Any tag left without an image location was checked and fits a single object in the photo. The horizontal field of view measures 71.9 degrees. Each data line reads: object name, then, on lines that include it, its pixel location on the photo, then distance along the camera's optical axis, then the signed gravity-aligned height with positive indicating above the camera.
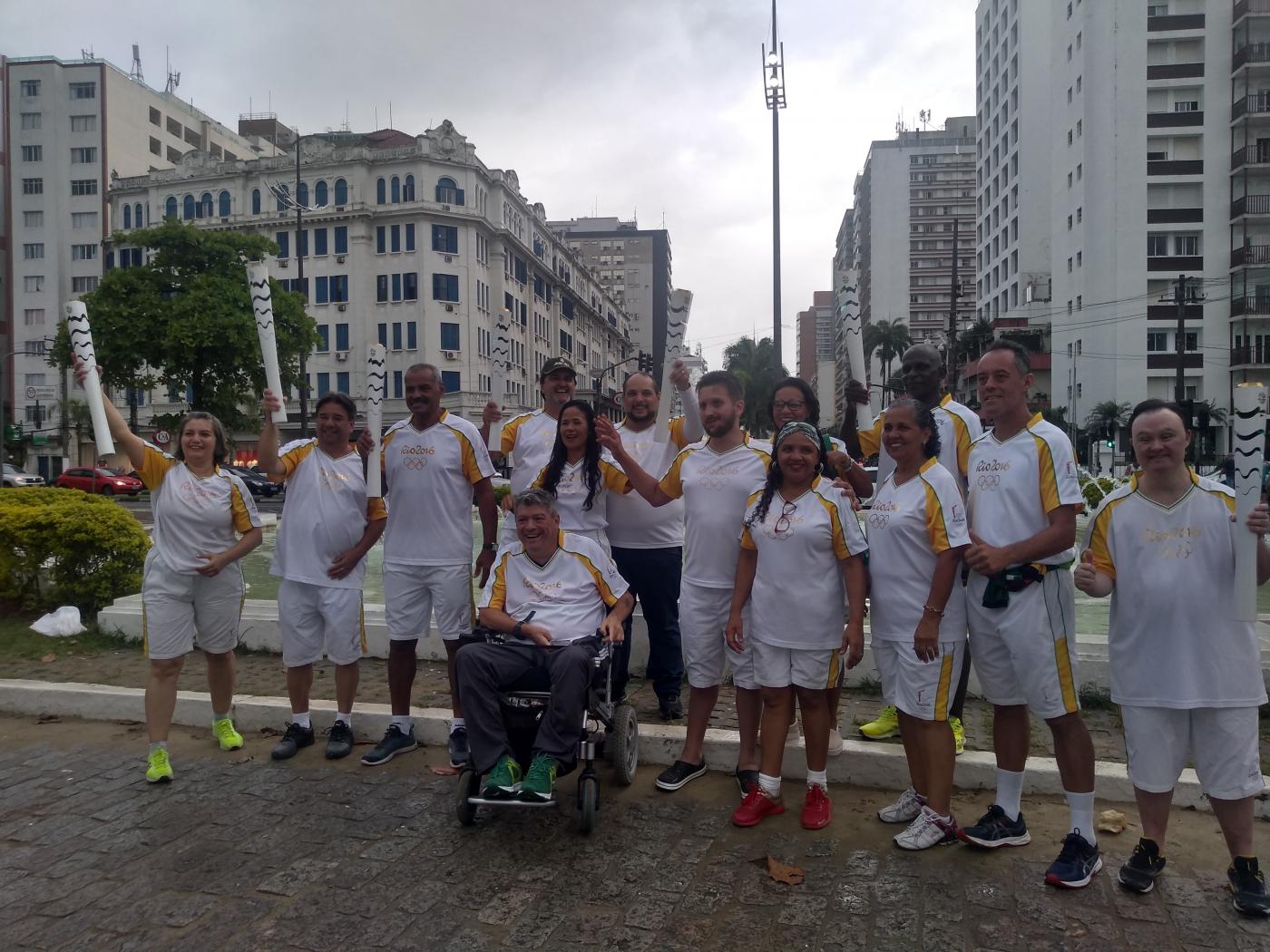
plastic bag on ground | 7.52 -1.31
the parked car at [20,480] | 31.48 -0.25
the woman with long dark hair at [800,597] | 3.93 -0.60
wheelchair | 3.88 -1.20
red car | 30.33 -0.34
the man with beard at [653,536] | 5.12 -0.41
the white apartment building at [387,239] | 48.59 +13.02
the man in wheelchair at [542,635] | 3.83 -0.80
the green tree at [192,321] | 32.41 +5.61
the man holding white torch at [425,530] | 4.97 -0.35
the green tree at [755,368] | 66.75 +8.33
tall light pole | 16.83 +7.13
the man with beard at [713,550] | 4.34 -0.42
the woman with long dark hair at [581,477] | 4.82 -0.05
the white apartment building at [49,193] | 57.94 +18.68
